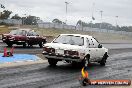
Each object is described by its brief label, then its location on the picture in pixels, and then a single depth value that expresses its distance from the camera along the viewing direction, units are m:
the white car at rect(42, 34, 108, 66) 9.71
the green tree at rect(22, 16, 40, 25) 83.99
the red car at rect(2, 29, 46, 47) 18.31
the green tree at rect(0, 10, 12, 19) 73.93
